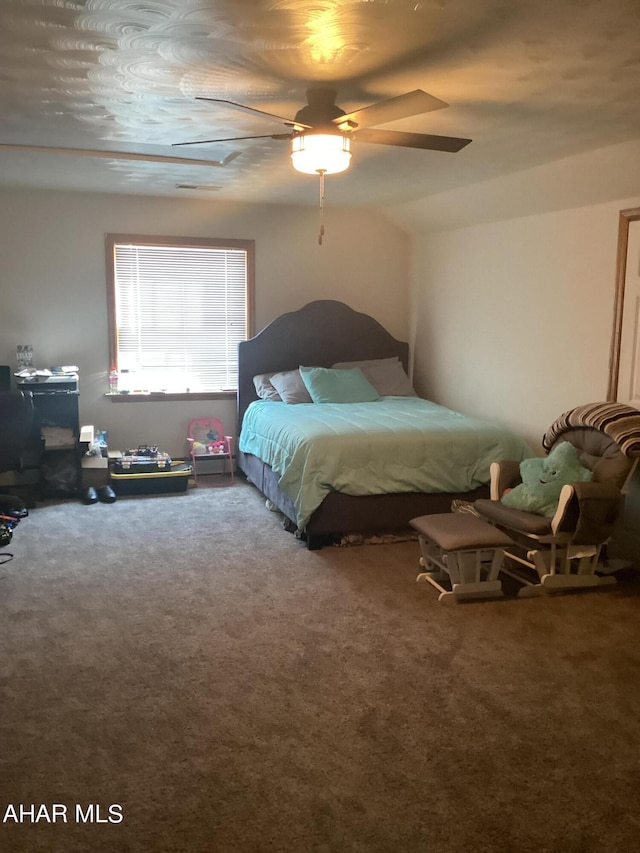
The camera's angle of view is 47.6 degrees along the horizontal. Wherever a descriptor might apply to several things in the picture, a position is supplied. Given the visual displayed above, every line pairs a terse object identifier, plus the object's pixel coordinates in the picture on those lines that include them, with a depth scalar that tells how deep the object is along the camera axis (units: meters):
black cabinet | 5.34
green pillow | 5.67
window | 5.94
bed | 4.26
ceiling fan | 2.87
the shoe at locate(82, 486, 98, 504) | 5.29
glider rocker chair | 3.61
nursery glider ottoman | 3.51
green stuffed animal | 3.81
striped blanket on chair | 3.65
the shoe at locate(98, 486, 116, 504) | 5.32
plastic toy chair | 6.07
